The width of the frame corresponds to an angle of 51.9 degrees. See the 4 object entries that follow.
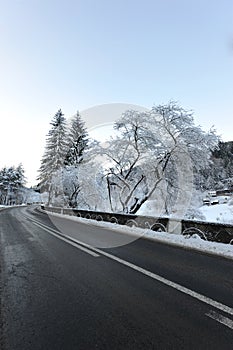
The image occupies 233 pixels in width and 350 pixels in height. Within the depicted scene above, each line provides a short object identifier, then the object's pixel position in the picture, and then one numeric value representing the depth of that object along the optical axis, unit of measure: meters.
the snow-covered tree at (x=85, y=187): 27.11
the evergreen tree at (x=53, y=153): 36.88
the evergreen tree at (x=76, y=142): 37.19
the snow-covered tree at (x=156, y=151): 17.27
